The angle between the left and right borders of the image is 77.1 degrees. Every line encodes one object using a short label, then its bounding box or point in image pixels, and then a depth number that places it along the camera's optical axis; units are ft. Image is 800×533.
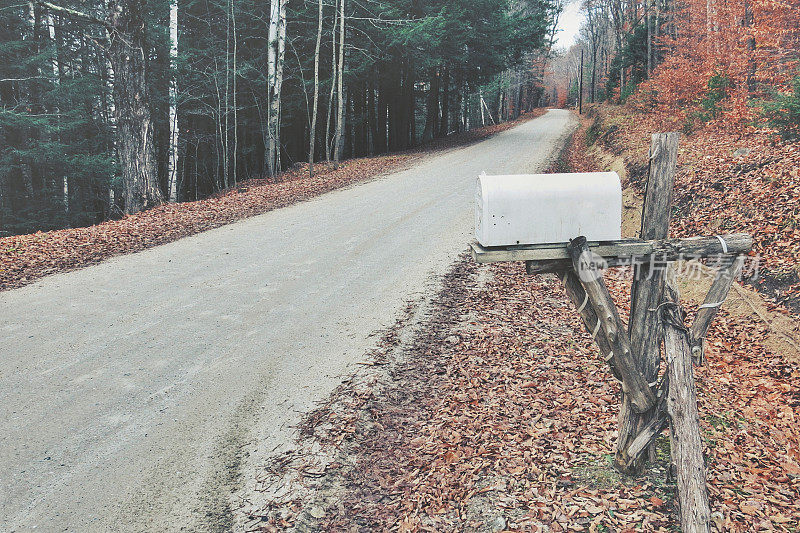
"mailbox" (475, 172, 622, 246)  11.58
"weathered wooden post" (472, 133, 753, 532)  11.58
